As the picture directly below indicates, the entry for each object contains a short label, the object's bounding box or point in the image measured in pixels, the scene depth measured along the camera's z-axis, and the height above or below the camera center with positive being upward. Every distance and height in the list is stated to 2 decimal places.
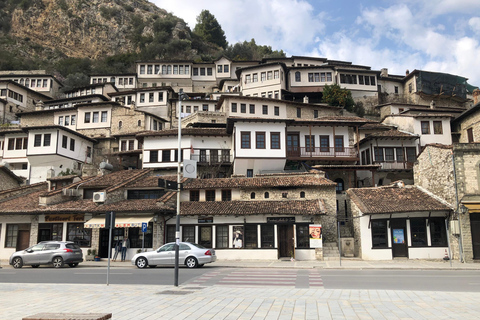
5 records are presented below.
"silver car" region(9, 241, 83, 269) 22.41 -2.25
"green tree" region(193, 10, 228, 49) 107.88 +56.34
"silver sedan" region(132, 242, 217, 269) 20.95 -2.23
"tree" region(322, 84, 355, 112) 55.28 +18.35
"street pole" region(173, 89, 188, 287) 13.85 -0.60
